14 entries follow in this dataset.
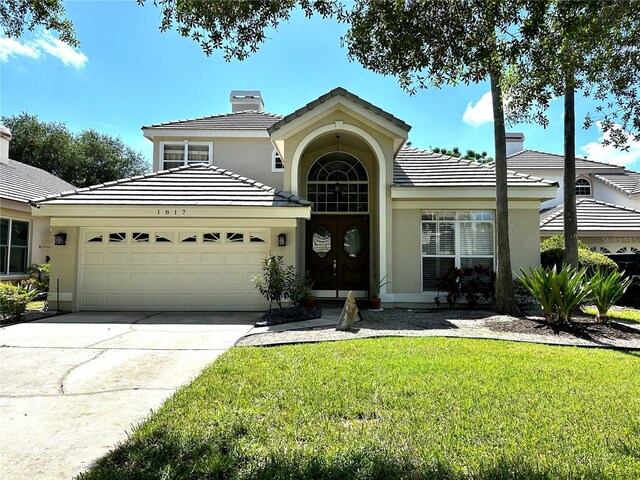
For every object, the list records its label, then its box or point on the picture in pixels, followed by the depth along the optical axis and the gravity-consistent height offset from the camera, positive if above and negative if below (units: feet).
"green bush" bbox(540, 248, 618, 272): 43.86 -0.16
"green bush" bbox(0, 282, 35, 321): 31.86 -3.60
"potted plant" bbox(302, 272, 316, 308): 35.63 -3.34
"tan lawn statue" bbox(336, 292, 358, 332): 28.32 -4.21
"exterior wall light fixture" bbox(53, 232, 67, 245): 37.45 +1.85
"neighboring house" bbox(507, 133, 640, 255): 56.08 +11.96
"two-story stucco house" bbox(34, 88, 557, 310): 37.58 +3.59
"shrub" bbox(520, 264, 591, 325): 27.40 -2.41
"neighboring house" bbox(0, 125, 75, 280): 50.16 +4.60
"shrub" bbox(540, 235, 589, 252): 46.93 +1.84
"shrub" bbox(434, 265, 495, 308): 38.70 -2.64
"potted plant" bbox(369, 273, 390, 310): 38.68 -3.23
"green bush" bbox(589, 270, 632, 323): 29.04 -2.47
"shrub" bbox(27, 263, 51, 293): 47.49 -2.29
